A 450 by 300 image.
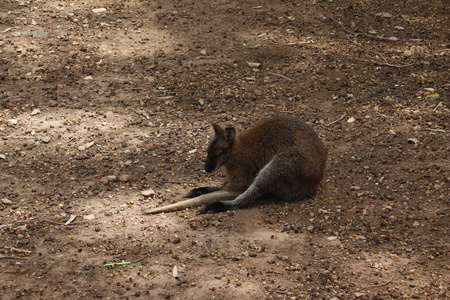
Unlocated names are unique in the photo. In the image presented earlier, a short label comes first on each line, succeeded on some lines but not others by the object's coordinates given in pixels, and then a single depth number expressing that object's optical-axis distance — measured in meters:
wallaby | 11.34
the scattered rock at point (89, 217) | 10.96
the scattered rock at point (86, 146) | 13.61
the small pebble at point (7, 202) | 11.34
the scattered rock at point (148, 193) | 11.75
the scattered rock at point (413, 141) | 13.45
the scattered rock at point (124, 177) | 12.33
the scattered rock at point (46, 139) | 13.81
